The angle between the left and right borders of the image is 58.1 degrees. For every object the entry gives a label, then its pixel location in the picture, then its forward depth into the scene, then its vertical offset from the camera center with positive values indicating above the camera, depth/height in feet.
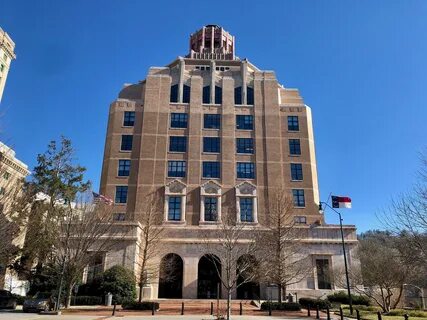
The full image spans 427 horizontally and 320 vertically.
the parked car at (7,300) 98.76 +0.68
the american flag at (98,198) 123.13 +32.80
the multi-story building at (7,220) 72.69 +17.34
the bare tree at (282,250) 111.45 +16.64
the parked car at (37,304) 90.89 -0.21
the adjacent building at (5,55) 229.25 +143.35
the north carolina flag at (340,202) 103.96 +26.30
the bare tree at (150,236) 121.60 +21.76
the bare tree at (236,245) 115.59 +19.32
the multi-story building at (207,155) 141.18 +60.92
